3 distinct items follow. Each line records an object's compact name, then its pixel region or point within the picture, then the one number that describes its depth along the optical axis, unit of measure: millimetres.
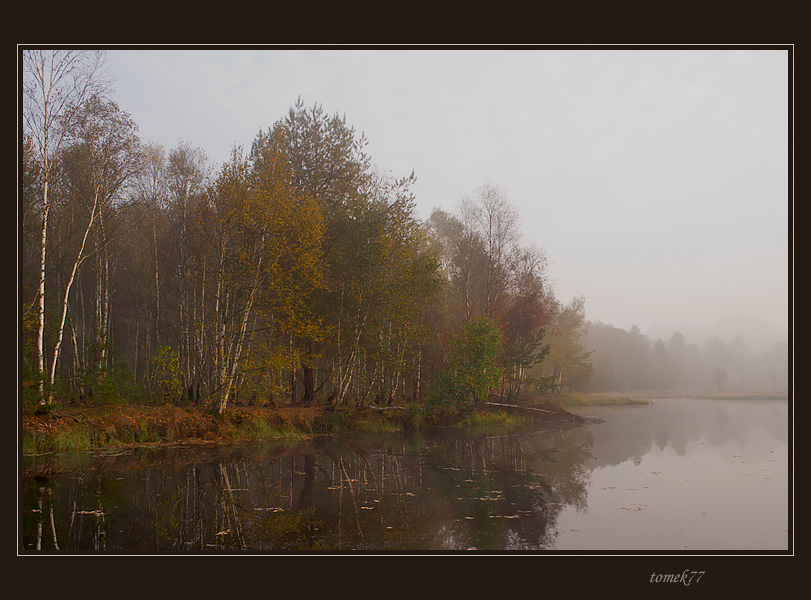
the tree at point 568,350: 46375
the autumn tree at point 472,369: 25141
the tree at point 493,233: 32031
